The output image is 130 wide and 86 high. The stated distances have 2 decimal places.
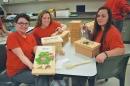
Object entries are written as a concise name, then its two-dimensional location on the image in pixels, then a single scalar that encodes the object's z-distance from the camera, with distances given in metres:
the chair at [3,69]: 1.43
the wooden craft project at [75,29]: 1.56
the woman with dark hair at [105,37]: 1.33
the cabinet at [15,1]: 3.05
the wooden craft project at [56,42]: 1.40
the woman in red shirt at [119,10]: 2.38
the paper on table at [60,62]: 1.21
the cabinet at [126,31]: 2.77
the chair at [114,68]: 1.32
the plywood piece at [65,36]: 1.55
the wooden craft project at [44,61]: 1.13
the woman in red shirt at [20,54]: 1.32
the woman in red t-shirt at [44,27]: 1.80
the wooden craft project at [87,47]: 1.32
